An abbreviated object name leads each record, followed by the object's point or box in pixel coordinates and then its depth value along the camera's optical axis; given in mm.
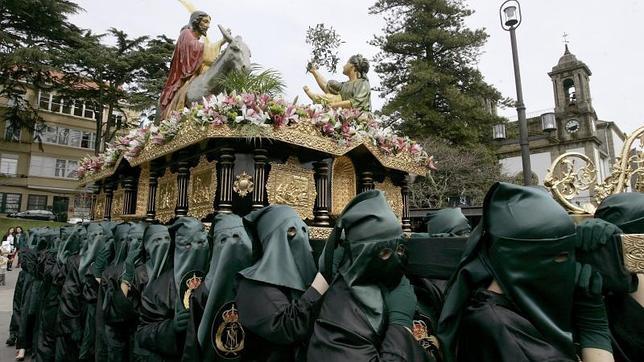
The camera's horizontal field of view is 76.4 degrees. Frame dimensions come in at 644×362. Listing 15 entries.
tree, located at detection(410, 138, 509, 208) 21656
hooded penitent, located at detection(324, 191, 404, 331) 2010
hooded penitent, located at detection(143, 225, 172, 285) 3721
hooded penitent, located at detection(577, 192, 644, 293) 1628
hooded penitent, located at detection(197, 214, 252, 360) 2883
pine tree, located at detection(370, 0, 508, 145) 25250
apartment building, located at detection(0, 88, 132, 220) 38188
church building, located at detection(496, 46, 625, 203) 39156
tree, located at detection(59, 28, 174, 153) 30031
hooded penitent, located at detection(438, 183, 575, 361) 1601
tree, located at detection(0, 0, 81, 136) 27719
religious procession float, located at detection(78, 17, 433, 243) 4895
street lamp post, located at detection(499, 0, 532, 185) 9094
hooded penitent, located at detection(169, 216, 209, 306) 3512
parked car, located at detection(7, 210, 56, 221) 35638
